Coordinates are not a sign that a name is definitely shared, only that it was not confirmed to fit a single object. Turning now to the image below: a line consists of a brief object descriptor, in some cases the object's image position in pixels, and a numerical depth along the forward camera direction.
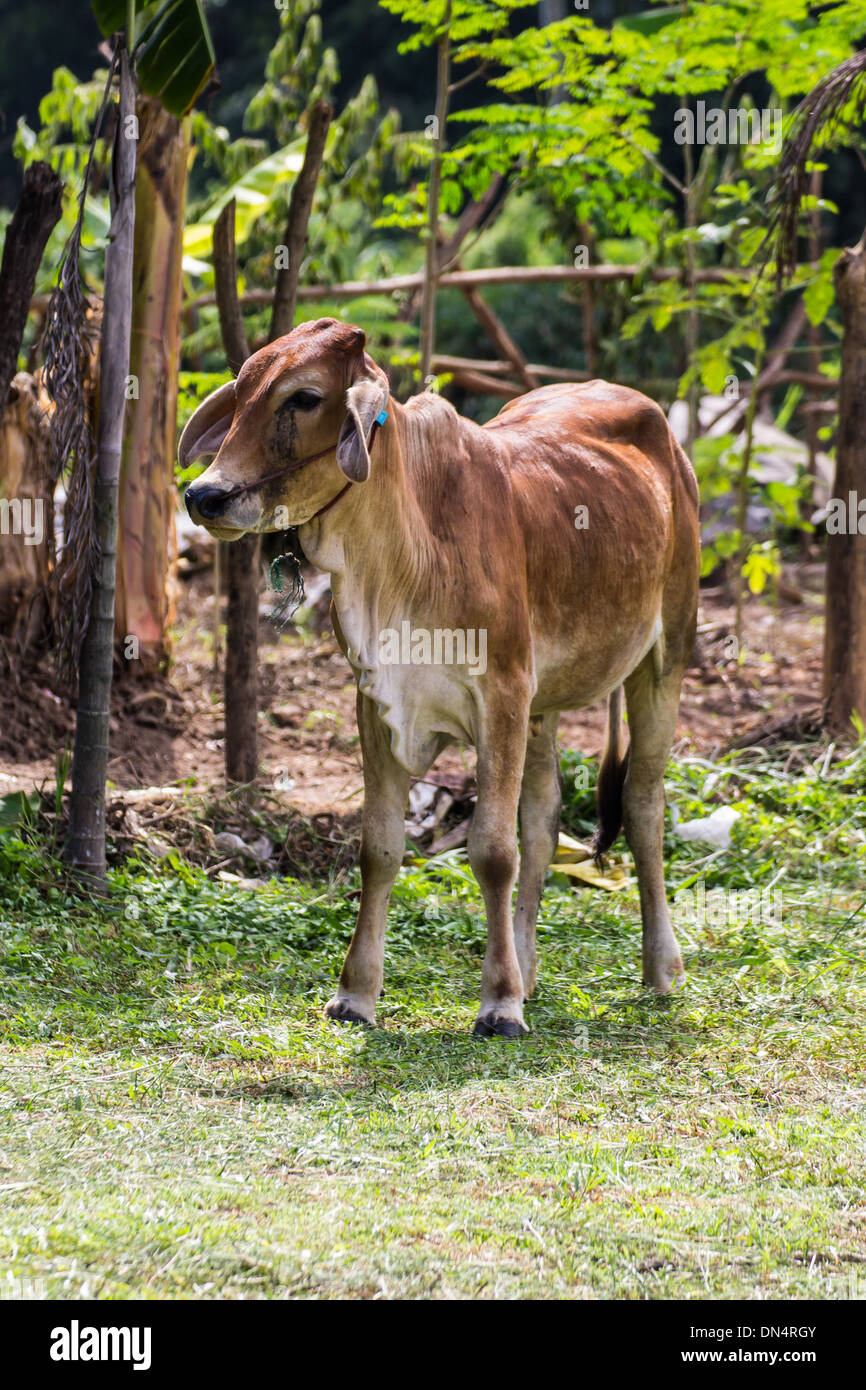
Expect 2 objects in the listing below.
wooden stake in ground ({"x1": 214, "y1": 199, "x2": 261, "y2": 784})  12.86
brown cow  7.74
